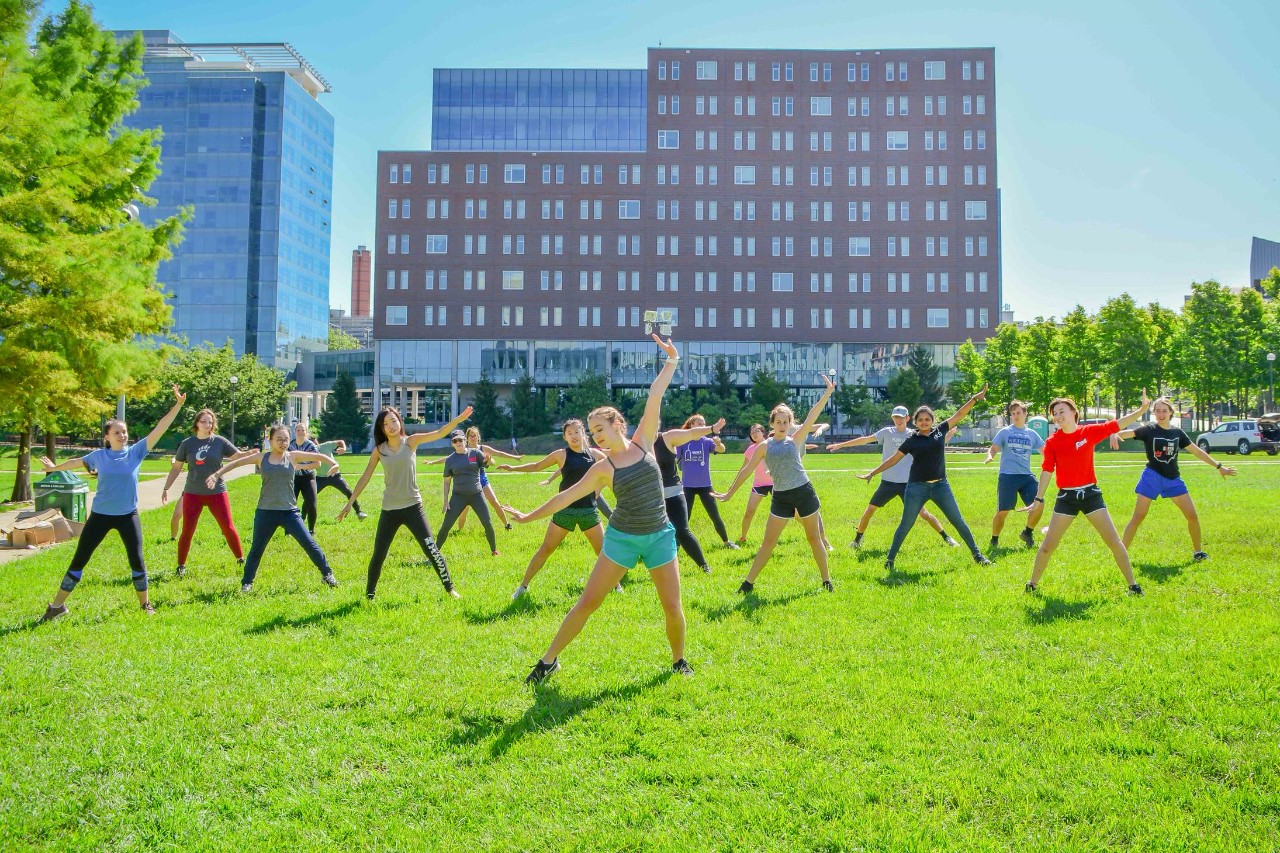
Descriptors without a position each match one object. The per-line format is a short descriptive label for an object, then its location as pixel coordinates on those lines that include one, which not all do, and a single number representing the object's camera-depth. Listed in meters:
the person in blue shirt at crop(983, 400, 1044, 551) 12.31
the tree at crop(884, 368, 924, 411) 72.06
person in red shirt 8.59
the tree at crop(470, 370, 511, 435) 71.94
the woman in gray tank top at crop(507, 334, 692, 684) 5.99
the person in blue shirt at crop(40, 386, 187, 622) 8.39
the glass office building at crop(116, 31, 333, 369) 92.00
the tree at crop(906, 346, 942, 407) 74.19
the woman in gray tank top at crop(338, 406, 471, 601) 9.03
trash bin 15.99
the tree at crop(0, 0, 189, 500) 14.73
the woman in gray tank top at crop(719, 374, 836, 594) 9.00
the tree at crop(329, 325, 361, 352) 133.01
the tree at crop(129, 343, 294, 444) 55.44
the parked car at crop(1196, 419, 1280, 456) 44.06
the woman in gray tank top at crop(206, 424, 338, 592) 9.65
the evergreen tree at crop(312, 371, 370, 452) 72.62
